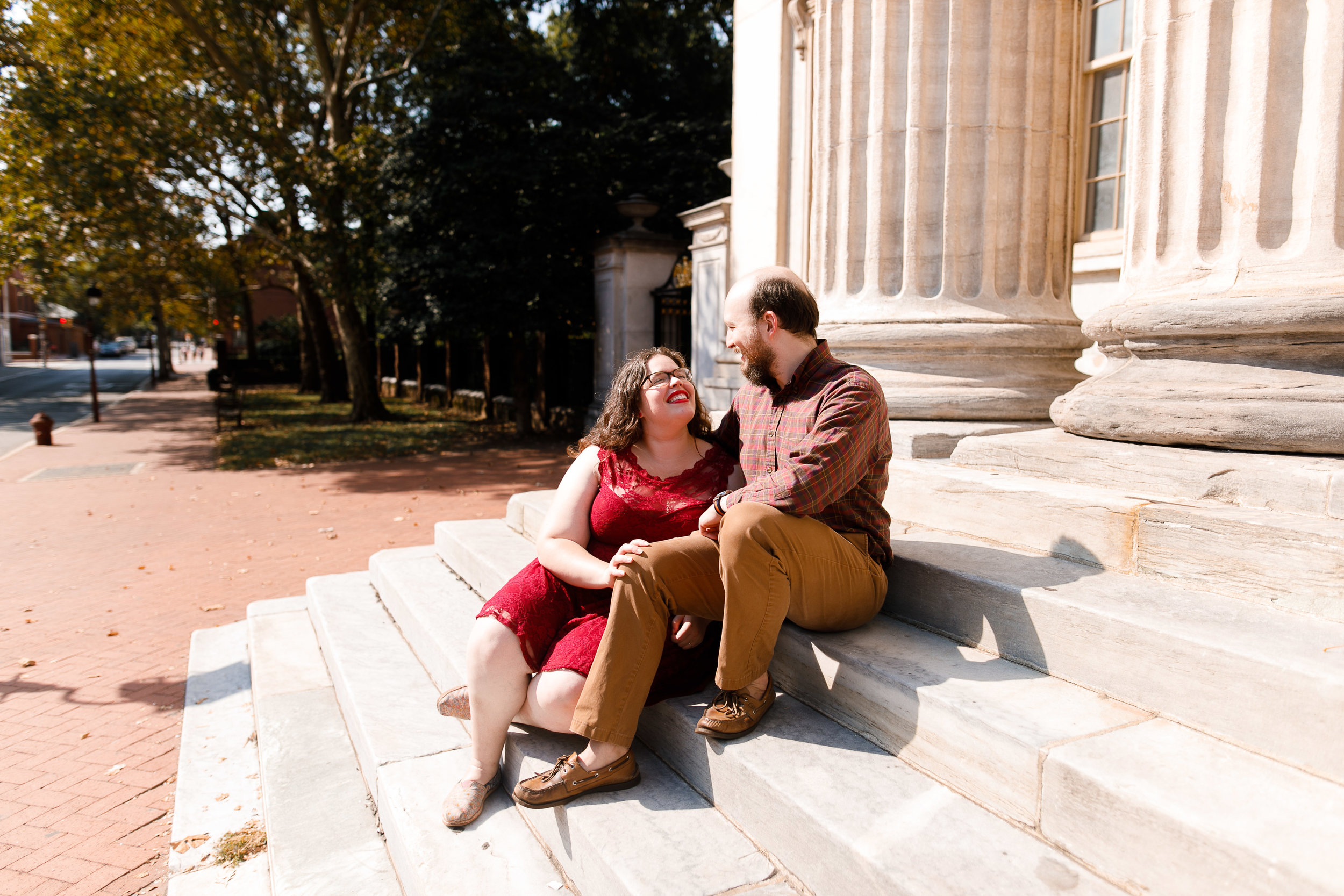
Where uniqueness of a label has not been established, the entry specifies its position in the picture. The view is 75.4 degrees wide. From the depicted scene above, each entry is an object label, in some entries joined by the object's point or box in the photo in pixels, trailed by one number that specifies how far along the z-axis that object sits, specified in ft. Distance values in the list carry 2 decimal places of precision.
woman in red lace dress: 9.20
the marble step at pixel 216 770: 9.63
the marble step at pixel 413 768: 8.26
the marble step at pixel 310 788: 9.28
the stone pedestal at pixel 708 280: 33.42
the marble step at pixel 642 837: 7.22
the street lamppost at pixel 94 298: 64.85
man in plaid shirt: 8.32
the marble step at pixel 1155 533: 8.11
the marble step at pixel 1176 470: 8.88
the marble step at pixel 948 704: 7.00
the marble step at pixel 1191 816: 5.34
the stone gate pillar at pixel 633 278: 42.75
